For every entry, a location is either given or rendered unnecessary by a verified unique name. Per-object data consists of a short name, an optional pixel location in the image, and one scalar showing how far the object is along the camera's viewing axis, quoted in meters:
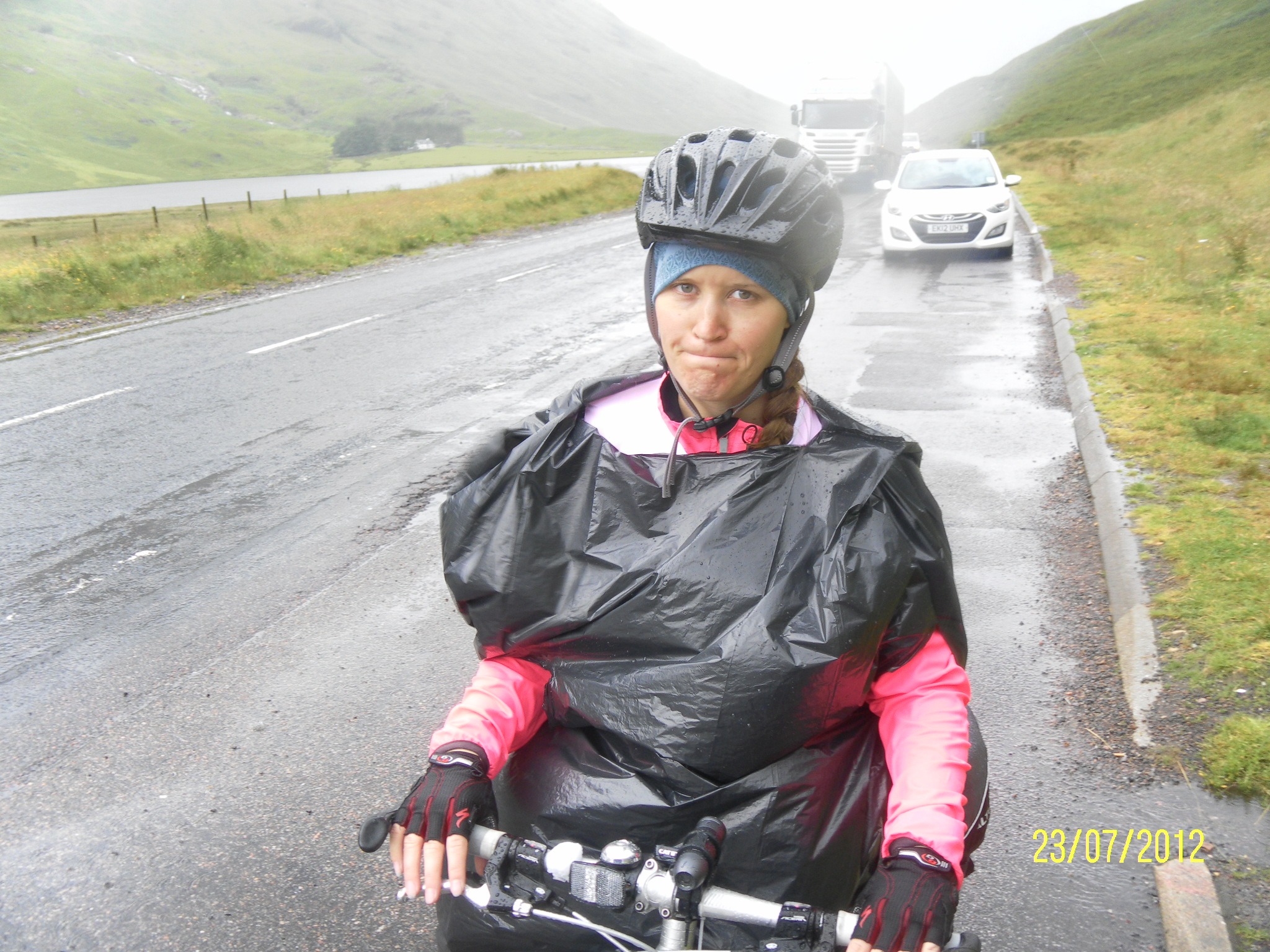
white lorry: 34.22
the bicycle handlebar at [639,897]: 1.38
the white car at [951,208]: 16.67
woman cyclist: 1.58
